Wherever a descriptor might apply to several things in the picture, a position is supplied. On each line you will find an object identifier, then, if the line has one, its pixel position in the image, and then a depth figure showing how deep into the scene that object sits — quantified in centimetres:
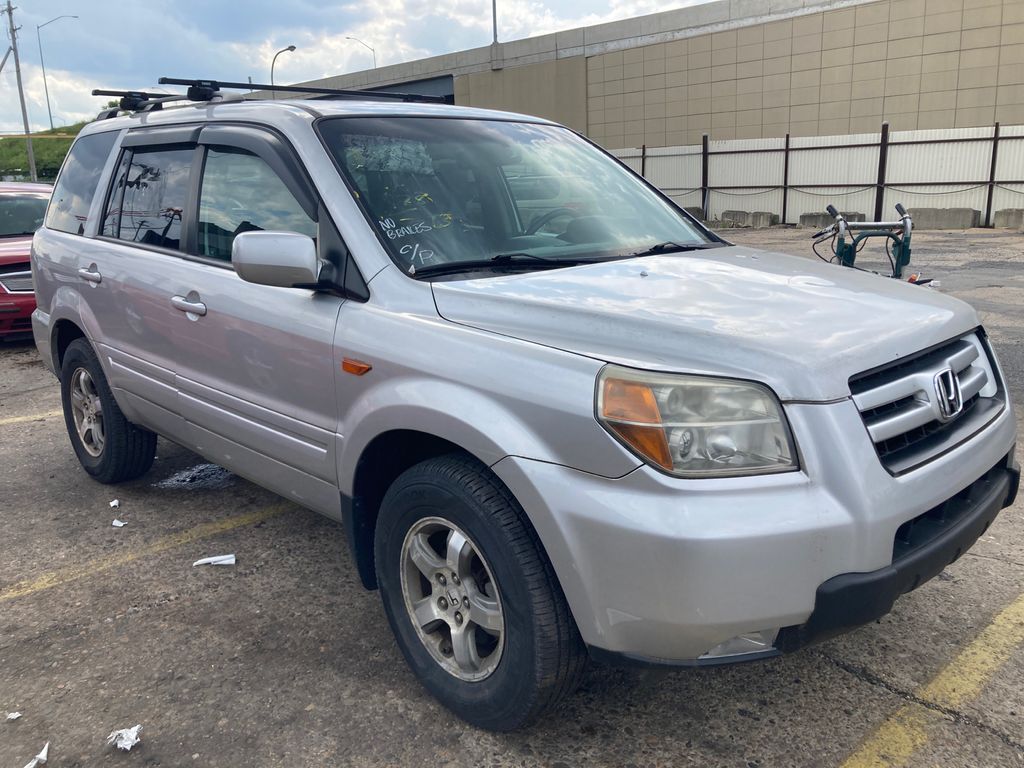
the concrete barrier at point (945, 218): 2056
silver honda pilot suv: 204
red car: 855
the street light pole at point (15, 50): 3997
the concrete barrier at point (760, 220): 2444
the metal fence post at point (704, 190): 2689
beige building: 2372
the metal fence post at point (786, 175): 2506
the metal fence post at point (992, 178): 2144
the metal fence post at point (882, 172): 2302
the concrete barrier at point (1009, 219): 2006
